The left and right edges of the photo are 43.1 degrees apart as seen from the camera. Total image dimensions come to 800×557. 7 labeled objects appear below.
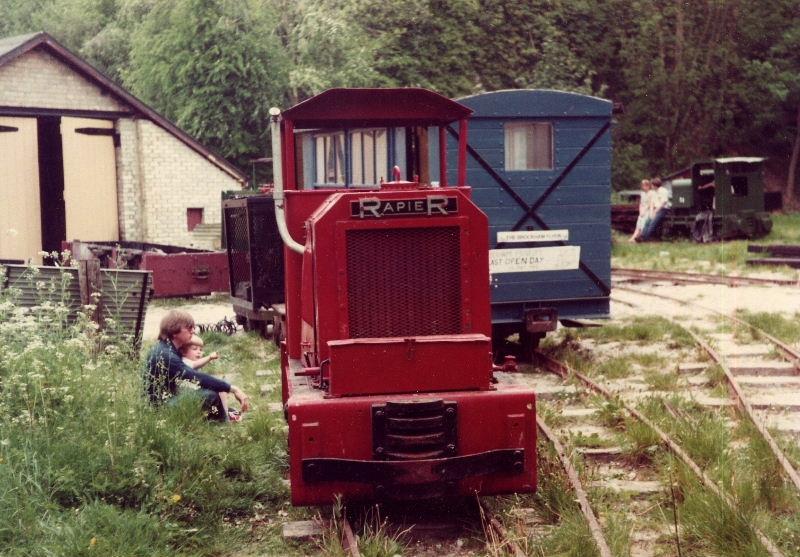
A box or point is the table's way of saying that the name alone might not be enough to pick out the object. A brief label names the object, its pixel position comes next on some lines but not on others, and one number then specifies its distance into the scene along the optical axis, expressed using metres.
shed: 21.30
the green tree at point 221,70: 30.94
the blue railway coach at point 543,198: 10.74
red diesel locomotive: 5.52
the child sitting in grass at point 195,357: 7.64
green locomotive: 25.78
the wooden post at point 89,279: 8.99
